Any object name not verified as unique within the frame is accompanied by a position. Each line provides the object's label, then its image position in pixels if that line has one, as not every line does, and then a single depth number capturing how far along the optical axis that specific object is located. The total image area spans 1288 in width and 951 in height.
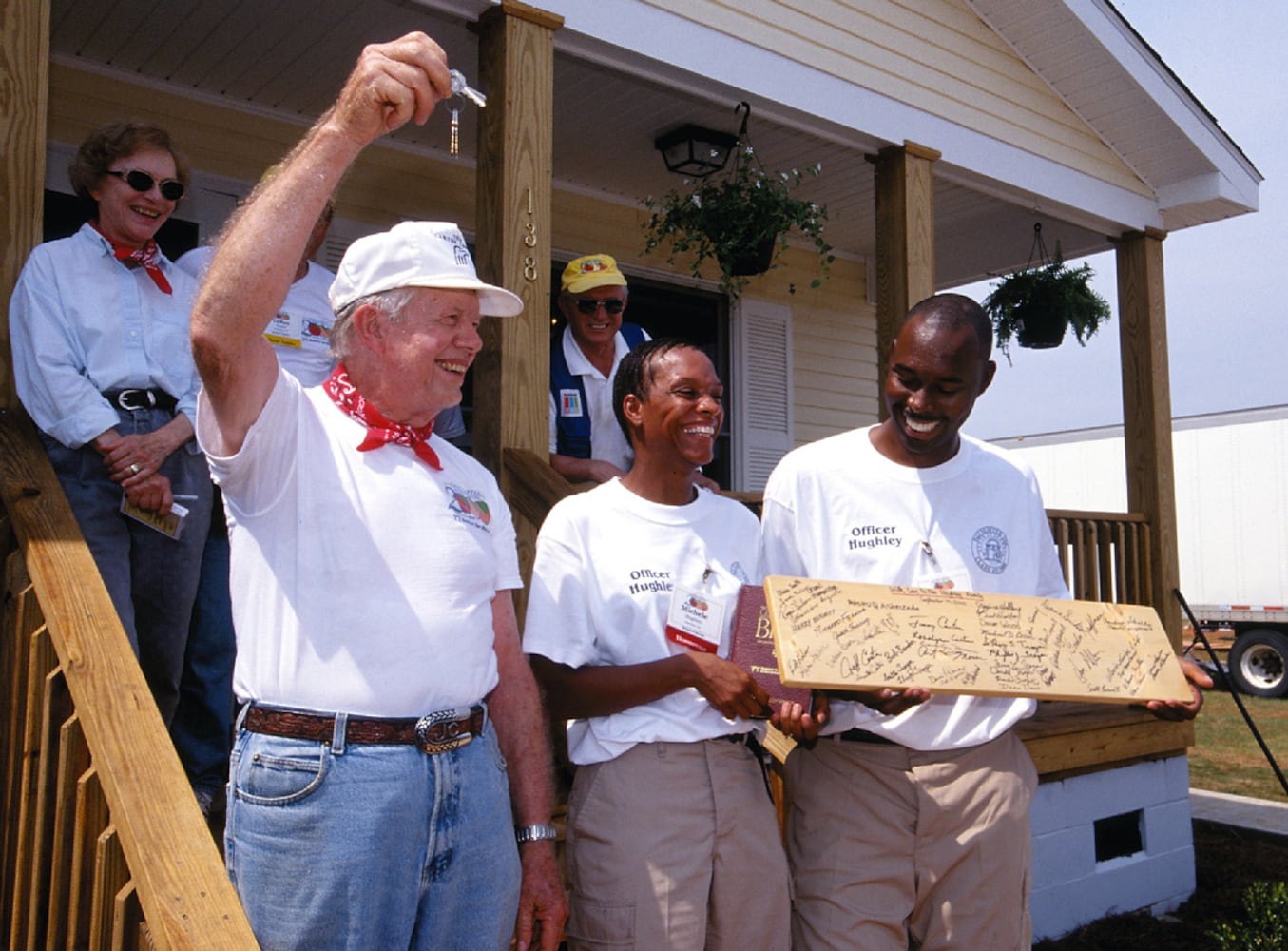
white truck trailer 17.02
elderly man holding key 1.72
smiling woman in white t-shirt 2.23
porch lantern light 6.34
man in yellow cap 4.39
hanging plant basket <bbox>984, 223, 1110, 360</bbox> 7.43
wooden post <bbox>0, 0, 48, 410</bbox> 3.21
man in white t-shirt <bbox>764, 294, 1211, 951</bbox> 2.45
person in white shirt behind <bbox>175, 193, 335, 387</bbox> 3.72
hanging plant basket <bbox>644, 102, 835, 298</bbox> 6.16
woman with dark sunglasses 2.96
